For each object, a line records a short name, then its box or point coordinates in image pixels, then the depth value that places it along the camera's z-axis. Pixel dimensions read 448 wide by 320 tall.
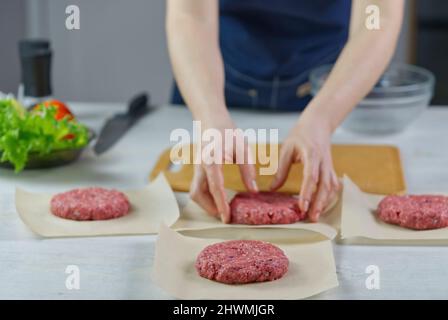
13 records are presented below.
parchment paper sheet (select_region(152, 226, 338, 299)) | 1.08
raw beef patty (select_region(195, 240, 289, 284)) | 1.10
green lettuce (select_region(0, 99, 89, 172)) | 1.48
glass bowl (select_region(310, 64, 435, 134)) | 1.70
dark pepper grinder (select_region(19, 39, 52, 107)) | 1.80
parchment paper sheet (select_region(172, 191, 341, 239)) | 1.27
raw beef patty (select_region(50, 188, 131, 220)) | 1.31
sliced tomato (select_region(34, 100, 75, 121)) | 1.63
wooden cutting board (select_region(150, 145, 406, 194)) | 1.45
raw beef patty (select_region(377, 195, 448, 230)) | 1.26
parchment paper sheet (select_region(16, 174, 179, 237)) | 1.27
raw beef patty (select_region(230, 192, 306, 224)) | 1.29
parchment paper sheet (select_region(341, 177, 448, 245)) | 1.23
